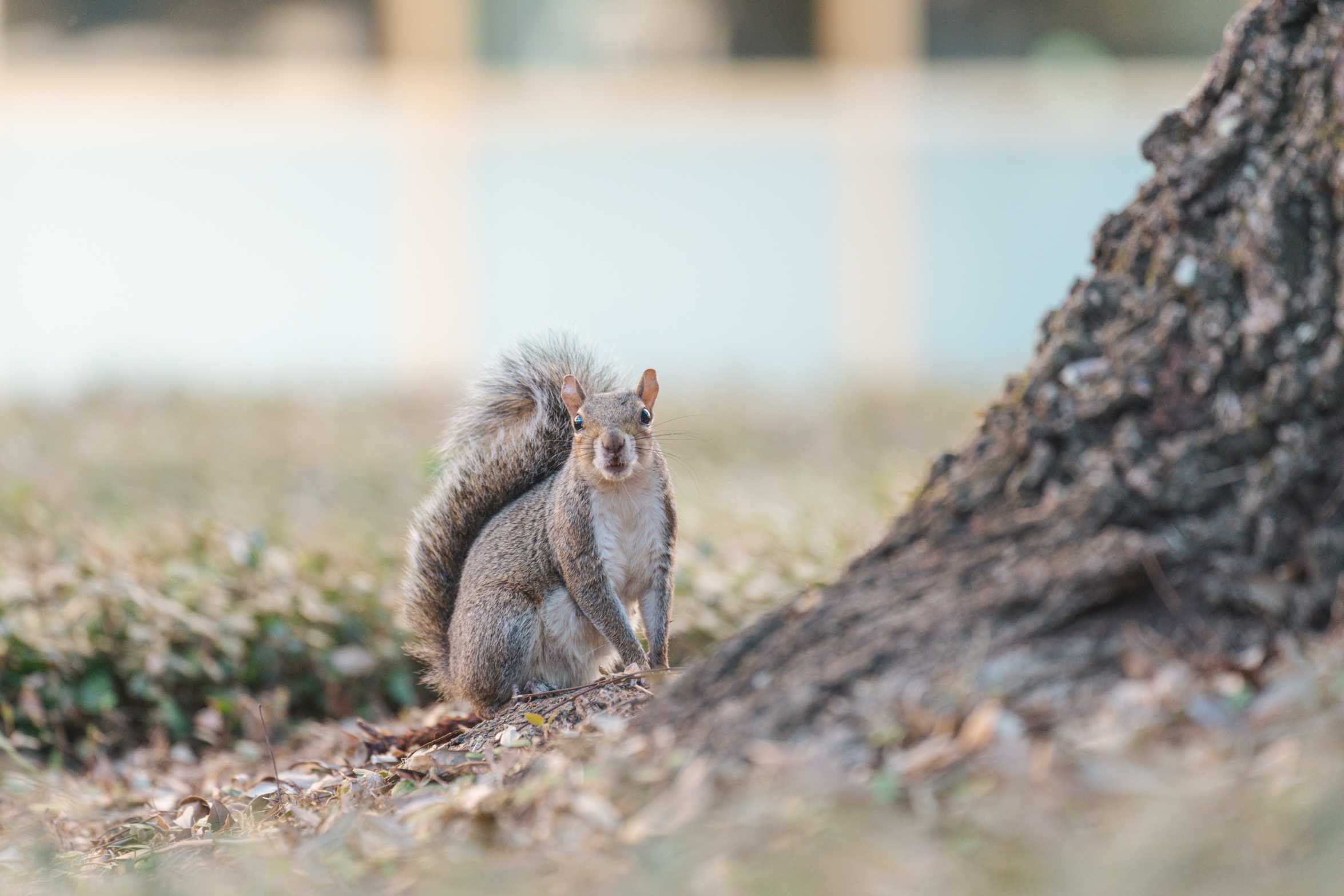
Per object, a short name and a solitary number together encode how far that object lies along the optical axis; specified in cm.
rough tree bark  674
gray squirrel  702
